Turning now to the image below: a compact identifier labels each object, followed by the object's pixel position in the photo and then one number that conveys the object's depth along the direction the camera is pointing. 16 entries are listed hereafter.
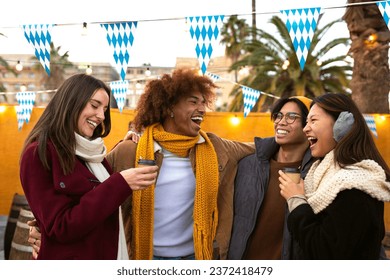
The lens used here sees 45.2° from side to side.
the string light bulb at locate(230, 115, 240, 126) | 9.65
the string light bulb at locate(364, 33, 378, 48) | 8.05
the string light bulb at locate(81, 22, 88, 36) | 4.90
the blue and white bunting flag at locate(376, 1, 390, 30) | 3.54
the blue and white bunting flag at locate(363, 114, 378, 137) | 7.85
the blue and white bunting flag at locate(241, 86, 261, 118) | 8.98
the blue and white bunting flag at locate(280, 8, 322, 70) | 3.80
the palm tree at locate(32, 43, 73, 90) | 22.02
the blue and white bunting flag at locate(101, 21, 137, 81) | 4.30
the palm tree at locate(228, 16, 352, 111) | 13.58
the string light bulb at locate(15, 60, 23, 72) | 10.12
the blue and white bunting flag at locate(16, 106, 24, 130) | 9.24
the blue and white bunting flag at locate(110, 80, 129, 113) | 8.11
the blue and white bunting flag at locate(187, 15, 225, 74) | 4.05
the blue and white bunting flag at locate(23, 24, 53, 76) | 4.22
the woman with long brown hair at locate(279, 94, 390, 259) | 1.82
